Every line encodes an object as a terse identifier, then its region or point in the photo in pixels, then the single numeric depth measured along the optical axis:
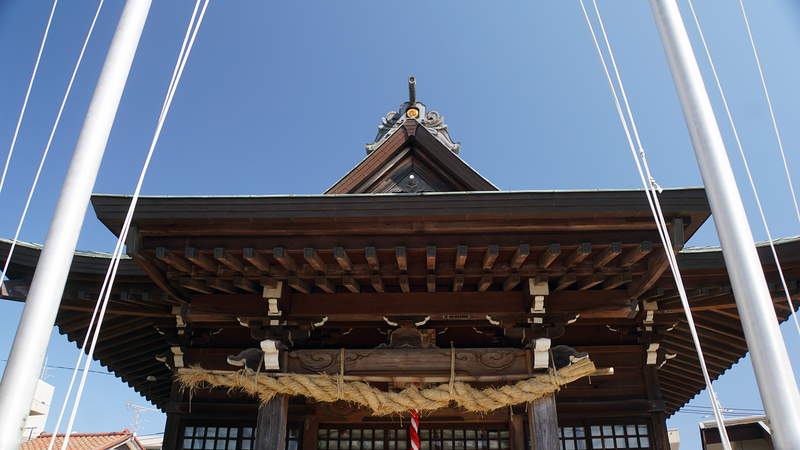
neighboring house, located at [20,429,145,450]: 17.05
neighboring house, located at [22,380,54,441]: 25.62
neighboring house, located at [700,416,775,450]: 12.80
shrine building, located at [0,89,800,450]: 4.75
